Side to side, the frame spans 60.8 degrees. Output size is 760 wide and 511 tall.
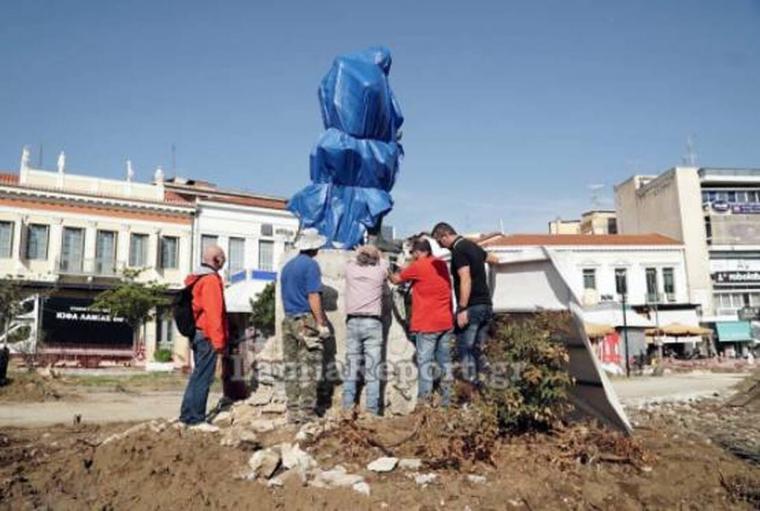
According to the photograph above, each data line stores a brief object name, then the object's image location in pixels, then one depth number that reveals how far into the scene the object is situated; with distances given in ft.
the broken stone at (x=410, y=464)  14.70
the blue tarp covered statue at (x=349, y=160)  26.37
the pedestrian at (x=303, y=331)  20.03
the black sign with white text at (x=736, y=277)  151.64
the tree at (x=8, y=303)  77.05
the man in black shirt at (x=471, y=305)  19.45
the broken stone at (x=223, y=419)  20.67
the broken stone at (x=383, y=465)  14.51
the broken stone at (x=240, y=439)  17.06
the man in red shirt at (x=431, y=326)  20.12
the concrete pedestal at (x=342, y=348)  21.86
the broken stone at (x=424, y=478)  13.78
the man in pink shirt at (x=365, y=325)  20.68
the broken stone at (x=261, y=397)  21.91
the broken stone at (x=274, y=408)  21.66
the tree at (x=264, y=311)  68.59
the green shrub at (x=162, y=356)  102.89
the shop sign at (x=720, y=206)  156.56
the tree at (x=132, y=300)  100.32
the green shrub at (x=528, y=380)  15.72
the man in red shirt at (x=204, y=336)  19.66
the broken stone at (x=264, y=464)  14.34
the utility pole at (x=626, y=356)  76.98
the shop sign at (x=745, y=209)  157.69
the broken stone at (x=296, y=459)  14.61
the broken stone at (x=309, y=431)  16.87
